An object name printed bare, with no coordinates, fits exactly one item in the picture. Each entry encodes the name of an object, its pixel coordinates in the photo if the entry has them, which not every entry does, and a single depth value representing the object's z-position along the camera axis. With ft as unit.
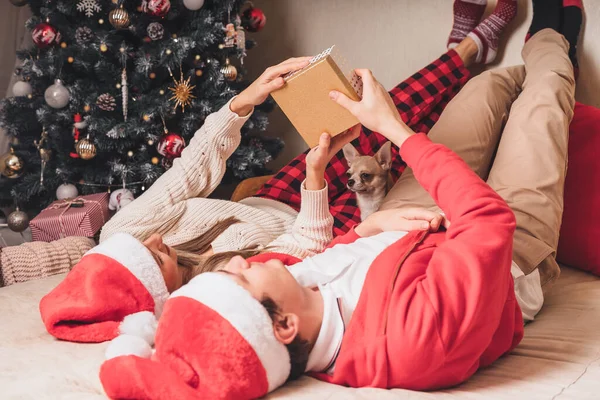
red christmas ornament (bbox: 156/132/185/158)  7.86
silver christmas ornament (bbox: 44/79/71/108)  7.77
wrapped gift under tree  7.62
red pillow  5.57
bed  2.98
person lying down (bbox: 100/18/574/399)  2.66
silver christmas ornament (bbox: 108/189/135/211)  8.06
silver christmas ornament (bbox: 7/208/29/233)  8.35
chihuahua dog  6.70
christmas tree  7.76
